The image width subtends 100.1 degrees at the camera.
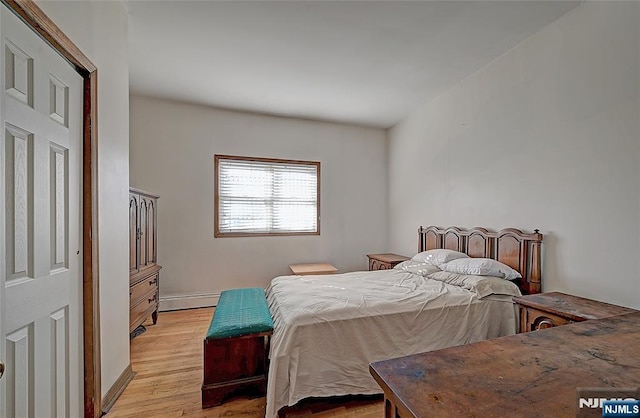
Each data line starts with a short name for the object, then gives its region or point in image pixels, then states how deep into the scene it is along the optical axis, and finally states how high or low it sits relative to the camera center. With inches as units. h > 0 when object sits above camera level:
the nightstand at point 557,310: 66.4 -26.3
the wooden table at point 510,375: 27.5 -20.6
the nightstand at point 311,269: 150.5 -34.3
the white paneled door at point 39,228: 42.2 -3.0
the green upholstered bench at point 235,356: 72.4 -40.9
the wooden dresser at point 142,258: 99.3 -19.6
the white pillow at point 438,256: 116.9 -21.3
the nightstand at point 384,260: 148.8 -29.5
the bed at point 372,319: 70.2 -32.2
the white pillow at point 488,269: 96.3 -22.1
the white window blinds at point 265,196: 158.9 +8.5
